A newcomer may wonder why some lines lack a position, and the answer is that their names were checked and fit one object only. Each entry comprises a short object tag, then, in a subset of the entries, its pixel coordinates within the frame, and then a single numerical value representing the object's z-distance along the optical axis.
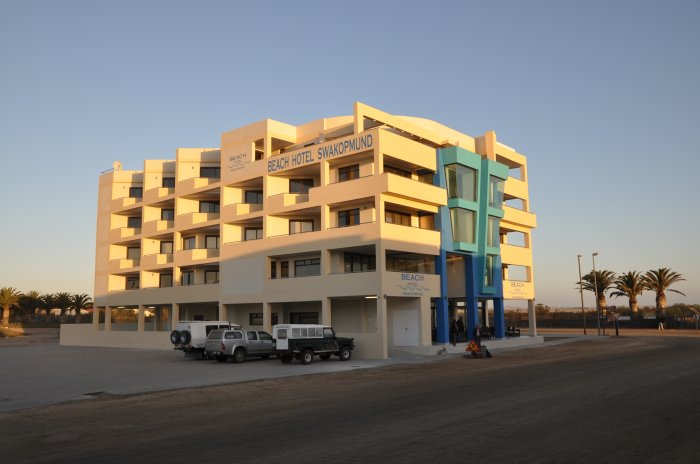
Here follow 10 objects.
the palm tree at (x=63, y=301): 97.31
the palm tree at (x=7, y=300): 88.88
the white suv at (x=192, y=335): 34.16
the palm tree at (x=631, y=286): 71.06
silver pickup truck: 31.59
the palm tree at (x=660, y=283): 68.31
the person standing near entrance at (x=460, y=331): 40.25
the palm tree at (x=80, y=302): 98.06
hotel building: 37.03
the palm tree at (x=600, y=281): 71.50
